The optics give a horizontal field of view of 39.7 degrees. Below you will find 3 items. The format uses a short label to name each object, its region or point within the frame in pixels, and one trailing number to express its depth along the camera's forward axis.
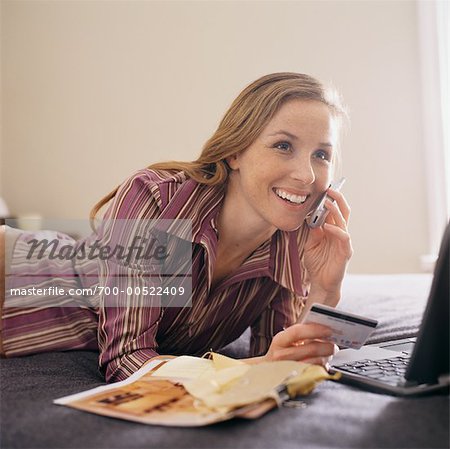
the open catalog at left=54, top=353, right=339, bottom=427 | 0.69
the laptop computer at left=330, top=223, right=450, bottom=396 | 0.76
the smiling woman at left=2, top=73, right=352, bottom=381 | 1.24
